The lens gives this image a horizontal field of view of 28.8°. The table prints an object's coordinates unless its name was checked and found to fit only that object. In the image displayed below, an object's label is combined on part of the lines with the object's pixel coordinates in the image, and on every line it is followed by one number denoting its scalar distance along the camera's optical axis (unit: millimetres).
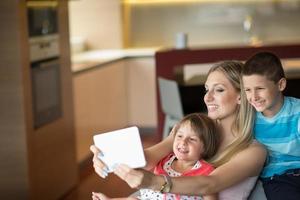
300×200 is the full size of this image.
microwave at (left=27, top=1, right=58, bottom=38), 3928
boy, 1832
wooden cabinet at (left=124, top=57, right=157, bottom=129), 6414
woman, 1685
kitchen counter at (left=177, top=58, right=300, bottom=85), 4355
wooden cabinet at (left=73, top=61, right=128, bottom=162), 5086
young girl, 1833
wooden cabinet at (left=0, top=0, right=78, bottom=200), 3721
